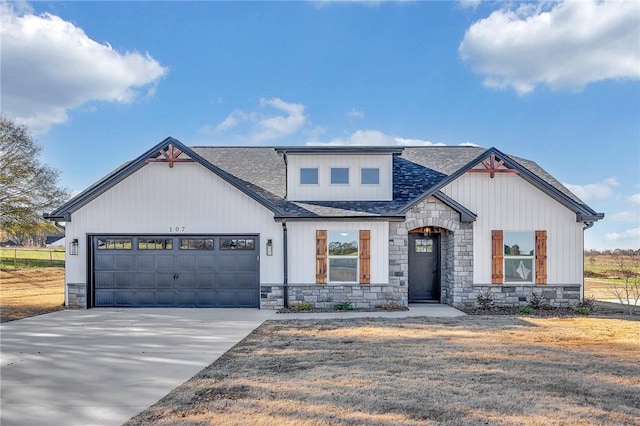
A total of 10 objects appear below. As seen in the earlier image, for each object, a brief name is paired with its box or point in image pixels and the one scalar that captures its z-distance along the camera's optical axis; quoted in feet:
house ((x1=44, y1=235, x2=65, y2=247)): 203.08
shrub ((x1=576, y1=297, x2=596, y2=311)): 42.55
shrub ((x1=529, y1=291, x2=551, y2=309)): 42.55
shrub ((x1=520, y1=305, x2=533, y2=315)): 40.26
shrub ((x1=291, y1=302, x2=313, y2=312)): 41.15
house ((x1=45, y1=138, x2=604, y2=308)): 42.45
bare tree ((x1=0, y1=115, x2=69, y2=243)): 83.41
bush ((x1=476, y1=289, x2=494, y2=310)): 41.89
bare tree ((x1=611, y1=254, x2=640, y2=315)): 42.45
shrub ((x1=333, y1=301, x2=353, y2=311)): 41.68
